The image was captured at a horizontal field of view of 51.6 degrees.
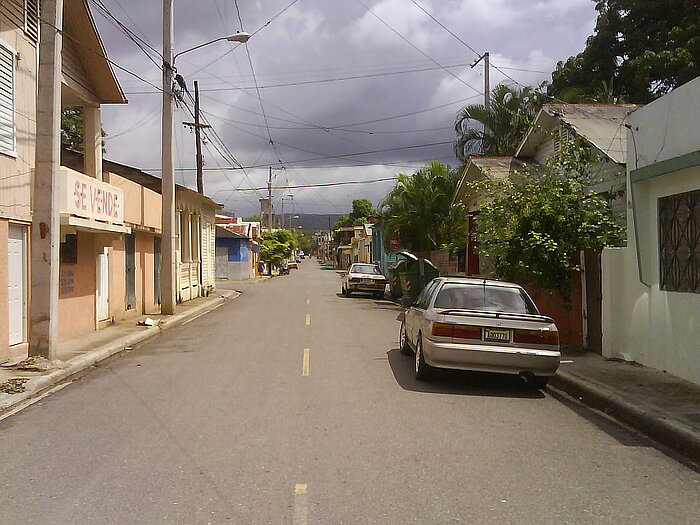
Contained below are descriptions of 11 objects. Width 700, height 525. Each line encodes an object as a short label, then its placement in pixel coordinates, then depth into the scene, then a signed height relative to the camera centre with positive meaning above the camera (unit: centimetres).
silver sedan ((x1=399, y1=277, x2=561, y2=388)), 1009 -98
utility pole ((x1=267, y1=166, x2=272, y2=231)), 6652 +741
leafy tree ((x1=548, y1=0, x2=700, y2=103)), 2861 +939
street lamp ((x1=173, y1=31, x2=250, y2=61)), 2059 +676
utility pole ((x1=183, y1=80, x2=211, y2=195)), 3453 +570
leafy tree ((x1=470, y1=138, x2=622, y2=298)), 1340 +91
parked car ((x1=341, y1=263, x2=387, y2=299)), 3391 -41
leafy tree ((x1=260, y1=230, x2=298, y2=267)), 7231 +247
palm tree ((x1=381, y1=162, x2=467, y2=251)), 3381 +313
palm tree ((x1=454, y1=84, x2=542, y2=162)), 3212 +667
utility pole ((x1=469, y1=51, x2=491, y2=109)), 3296 +873
